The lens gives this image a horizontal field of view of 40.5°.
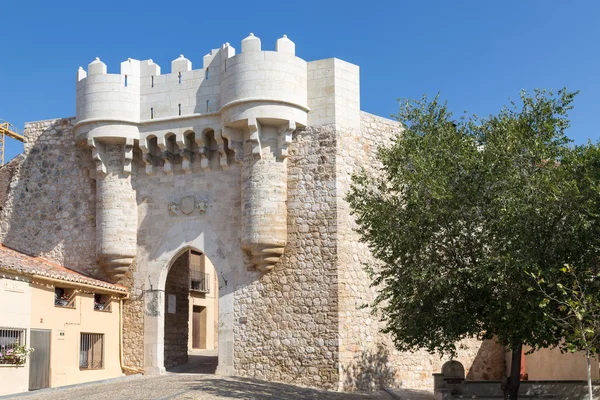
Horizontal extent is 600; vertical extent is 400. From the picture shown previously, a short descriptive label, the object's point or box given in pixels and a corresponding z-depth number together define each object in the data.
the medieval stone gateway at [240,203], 20.41
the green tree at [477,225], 14.69
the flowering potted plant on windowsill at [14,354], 18.52
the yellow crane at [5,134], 30.27
